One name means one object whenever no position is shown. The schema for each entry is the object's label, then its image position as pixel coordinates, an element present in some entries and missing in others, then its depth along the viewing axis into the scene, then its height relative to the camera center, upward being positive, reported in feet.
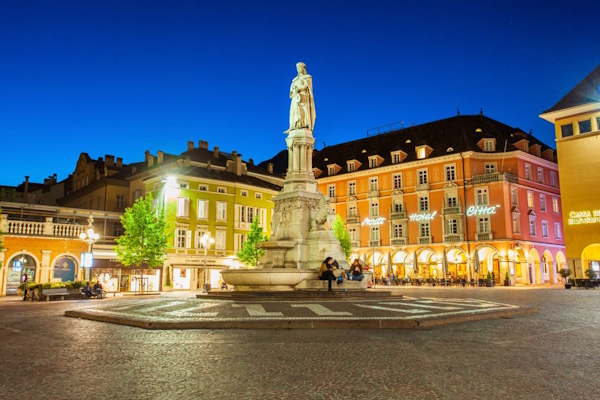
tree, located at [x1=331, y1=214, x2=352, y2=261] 187.46 +12.32
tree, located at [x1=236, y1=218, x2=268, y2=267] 160.97 +7.58
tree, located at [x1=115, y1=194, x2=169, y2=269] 131.23 +8.10
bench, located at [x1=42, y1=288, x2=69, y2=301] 88.43 -3.60
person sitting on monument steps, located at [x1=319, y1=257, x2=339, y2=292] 62.03 -0.11
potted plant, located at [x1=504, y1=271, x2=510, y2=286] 159.93 -3.19
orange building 177.78 +24.54
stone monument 65.82 +6.62
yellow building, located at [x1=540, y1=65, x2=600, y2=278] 144.46 +28.03
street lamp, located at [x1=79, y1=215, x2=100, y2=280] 101.81 +6.52
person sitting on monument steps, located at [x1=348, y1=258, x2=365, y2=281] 67.62 -0.40
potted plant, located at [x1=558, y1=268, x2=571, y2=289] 126.72 -1.47
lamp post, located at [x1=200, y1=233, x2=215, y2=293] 123.03 -3.58
